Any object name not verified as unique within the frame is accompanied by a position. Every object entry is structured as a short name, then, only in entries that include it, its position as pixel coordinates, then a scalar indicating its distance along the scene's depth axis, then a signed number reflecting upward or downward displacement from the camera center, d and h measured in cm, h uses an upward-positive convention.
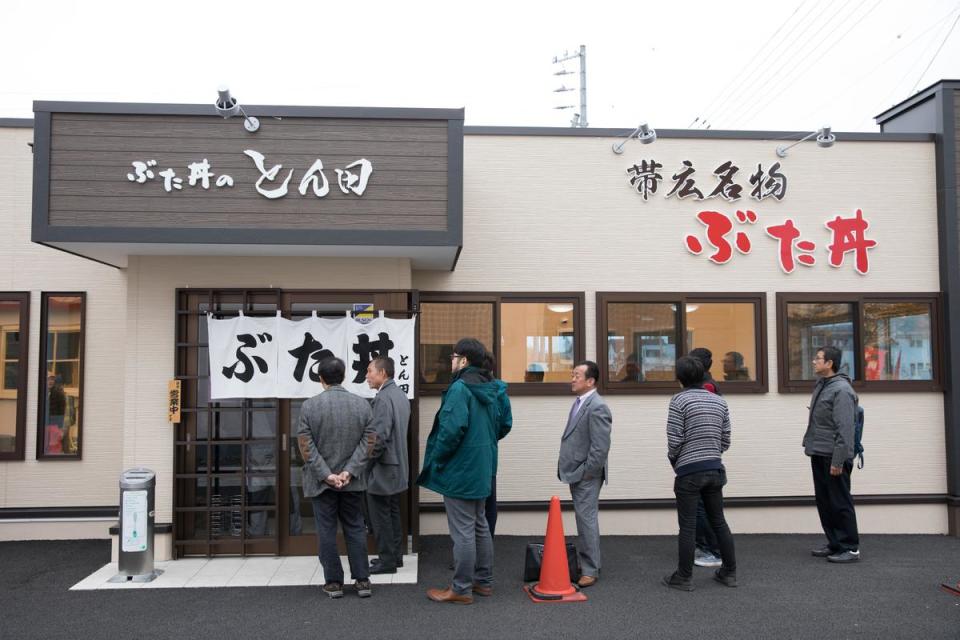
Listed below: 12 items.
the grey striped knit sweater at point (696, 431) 597 -62
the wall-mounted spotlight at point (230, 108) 613 +216
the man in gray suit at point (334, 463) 587 -85
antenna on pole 2644 +1007
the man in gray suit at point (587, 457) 606 -85
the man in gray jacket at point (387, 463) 636 -94
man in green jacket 569 -83
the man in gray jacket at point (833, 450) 667 -88
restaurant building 709 +41
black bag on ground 624 -178
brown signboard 620 +160
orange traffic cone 592 -173
